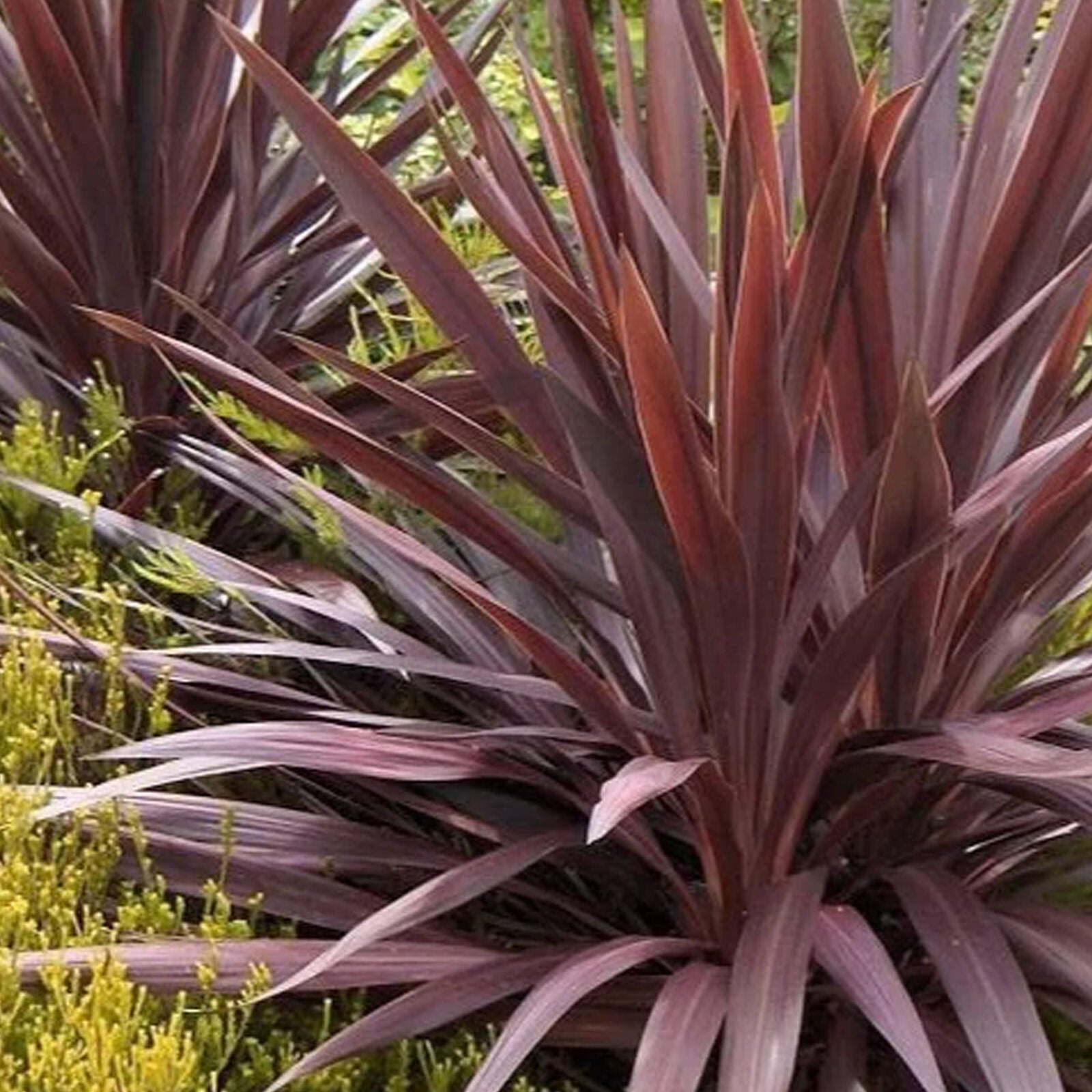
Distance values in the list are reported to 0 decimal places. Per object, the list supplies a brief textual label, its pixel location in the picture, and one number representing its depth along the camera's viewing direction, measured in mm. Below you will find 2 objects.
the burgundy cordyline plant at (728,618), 2205
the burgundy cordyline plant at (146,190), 2997
